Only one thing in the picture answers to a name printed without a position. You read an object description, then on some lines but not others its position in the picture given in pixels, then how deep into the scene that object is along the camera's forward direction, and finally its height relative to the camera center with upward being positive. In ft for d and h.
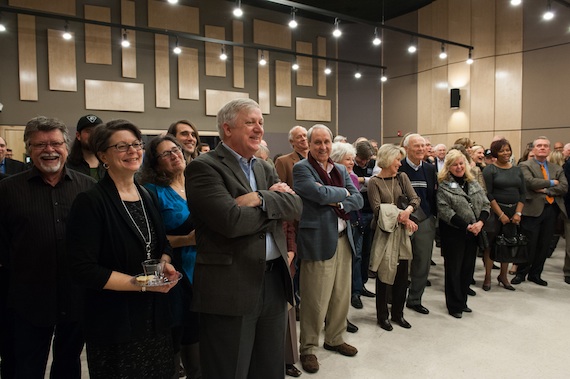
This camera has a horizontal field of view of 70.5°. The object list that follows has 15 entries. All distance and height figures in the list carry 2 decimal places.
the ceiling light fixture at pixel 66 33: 22.98 +8.14
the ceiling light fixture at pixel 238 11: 19.85 +8.02
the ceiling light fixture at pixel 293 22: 21.00 +7.90
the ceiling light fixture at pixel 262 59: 28.34 +8.57
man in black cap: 8.20 +0.43
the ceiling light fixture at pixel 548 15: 20.83 +8.07
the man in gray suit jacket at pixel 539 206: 14.90 -1.30
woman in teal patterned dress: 6.54 -0.74
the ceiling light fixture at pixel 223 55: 27.77 +8.30
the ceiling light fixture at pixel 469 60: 28.68 +8.01
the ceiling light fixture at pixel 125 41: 24.12 +7.99
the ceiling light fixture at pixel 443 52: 27.94 +8.66
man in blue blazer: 8.89 -1.55
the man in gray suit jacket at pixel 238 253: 5.36 -1.09
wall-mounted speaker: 29.89 +5.53
